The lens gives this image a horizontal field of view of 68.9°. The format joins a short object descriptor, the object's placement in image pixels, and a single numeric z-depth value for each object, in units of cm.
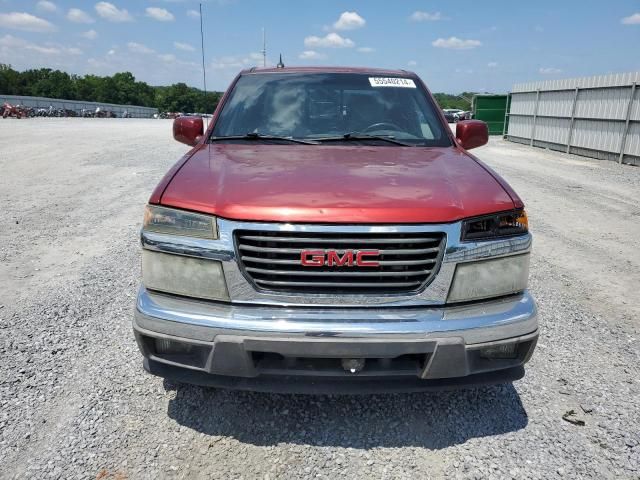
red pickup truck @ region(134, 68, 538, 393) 199
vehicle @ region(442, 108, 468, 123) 3486
